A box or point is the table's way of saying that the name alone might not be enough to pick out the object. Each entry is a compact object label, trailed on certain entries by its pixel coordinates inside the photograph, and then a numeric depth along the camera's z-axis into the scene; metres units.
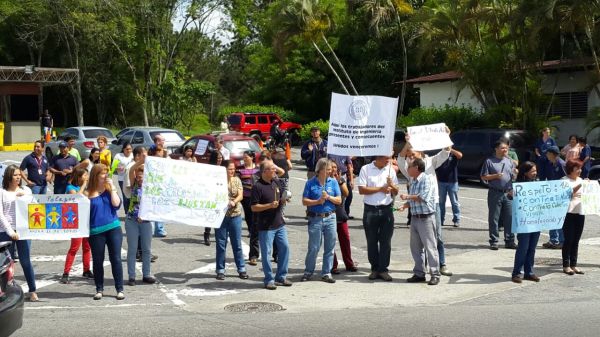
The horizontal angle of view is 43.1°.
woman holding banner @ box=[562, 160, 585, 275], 10.60
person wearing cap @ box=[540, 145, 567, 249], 12.89
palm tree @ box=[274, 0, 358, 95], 35.12
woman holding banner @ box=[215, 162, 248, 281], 10.49
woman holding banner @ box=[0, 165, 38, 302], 9.15
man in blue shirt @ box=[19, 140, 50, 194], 14.74
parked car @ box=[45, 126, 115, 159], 28.64
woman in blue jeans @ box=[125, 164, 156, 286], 10.21
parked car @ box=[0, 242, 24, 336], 6.39
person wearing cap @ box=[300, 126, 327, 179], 15.08
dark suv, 23.00
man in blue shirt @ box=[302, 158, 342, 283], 10.23
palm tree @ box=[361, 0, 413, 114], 35.22
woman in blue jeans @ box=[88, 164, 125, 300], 9.23
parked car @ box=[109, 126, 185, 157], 25.23
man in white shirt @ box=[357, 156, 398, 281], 10.37
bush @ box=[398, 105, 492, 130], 29.72
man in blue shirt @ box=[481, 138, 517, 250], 12.89
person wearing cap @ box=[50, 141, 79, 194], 14.97
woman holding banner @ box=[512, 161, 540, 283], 10.27
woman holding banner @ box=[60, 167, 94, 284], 10.00
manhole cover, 8.92
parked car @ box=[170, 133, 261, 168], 19.94
